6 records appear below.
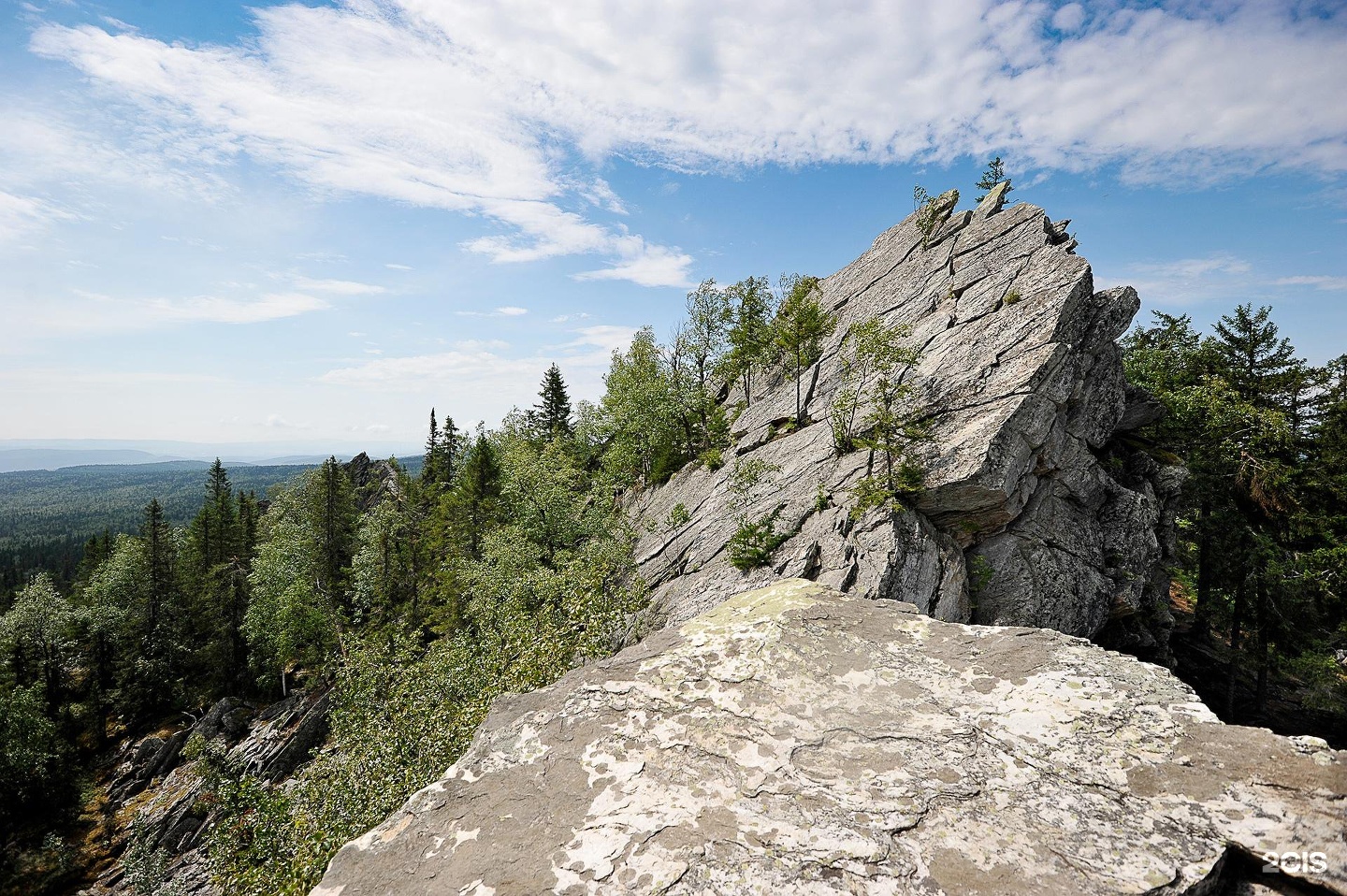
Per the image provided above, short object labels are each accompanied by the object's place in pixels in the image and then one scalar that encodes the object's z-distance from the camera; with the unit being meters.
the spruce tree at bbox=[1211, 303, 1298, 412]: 29.30
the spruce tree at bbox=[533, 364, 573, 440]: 63.25
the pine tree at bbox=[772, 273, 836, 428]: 24.52
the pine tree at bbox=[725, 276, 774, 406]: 33.28
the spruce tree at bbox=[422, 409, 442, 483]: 71.06
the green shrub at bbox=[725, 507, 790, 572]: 16.92
